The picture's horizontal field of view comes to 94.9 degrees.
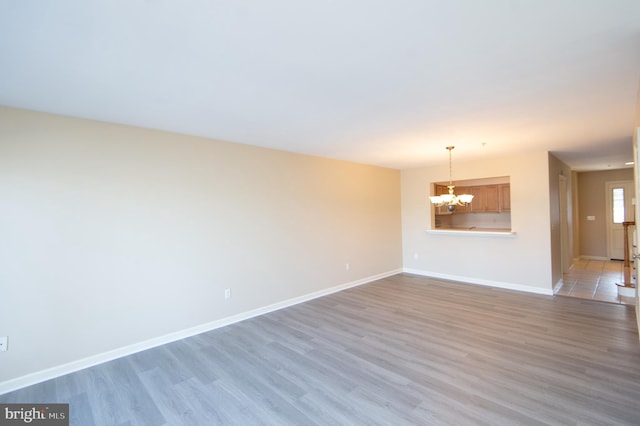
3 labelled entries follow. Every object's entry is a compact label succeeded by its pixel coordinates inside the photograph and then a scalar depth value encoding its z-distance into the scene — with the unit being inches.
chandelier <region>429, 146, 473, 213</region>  171.3
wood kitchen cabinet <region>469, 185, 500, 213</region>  262.8
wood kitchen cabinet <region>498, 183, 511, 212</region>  255.0
